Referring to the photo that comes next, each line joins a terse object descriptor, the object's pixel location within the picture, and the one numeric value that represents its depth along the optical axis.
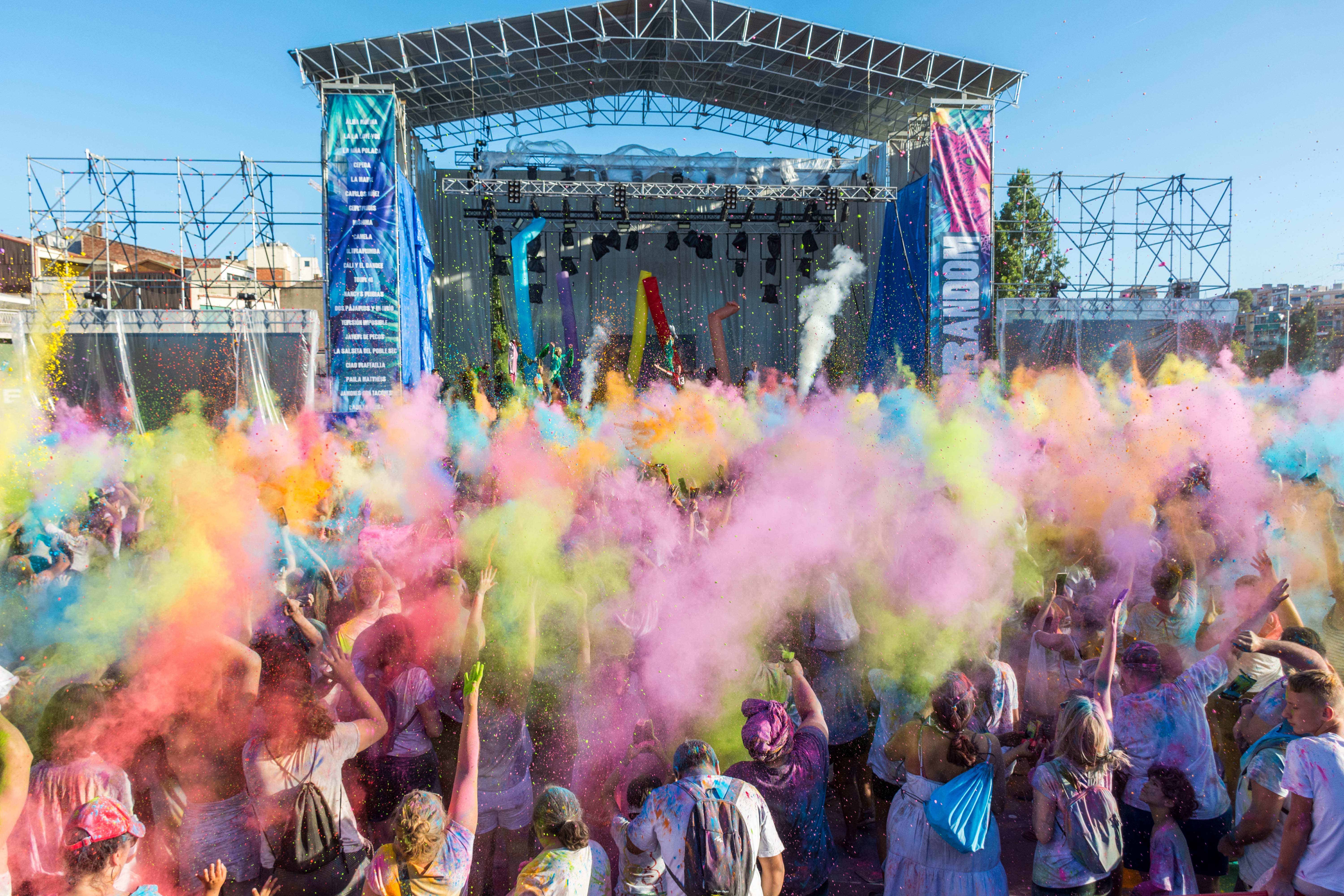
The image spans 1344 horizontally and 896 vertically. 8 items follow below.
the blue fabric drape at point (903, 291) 13.22
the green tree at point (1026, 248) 15.55
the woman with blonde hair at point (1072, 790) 2.54
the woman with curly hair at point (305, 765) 2.65
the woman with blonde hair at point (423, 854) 2.21
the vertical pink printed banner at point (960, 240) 12.73
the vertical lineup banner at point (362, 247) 11.44
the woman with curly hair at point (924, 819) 2.53
